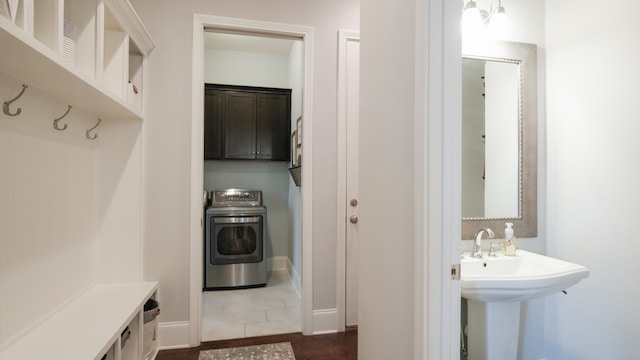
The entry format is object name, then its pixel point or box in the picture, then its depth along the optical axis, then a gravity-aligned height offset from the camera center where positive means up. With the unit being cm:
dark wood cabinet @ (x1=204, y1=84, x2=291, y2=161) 382 +70
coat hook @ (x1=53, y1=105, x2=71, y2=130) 154 +28
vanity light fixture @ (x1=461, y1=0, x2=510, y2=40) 183 +94
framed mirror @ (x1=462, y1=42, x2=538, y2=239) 192 +31
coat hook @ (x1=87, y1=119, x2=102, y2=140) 190 +27
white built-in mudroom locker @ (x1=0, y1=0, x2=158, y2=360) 119 +3
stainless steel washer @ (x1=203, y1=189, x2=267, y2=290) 342 -74
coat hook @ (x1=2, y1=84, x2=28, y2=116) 123 +28
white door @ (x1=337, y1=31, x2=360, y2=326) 253 +13
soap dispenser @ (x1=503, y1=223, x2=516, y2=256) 178 -34
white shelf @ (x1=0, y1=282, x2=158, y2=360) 126 -69
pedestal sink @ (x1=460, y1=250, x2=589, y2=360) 137 -48
